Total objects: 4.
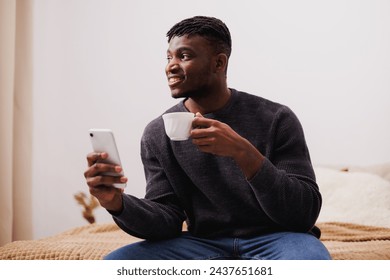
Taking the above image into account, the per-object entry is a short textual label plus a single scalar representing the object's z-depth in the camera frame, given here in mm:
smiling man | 932
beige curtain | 2016
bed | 1248
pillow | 1877
